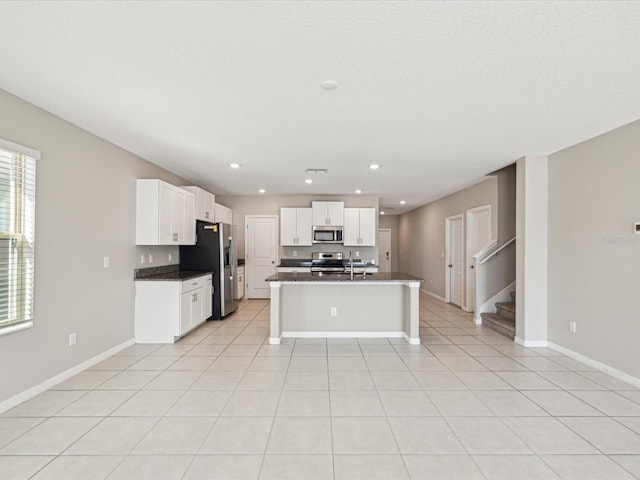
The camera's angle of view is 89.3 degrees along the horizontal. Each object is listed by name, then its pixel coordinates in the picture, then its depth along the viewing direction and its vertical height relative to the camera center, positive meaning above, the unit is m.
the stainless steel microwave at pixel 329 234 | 7.36 +0.21
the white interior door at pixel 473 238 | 6.18 +0.11
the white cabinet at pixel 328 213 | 7.28 +0.67
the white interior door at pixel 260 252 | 7.67 -0.22
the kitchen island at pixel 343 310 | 4.69 -0.97
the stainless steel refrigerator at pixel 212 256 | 5.60 -0.24
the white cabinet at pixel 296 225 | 7.35 +0.41
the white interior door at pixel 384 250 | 11.20 -0.23
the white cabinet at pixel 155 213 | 4.30 +0.40
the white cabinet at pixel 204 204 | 5.58 +0.70
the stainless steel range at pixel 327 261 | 7.38 -0.42
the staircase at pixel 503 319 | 4.69 -1.17
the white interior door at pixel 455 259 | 6.91 -0.34
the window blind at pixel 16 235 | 2.56 +0.06
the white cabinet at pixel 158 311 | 4.33 -0.92
